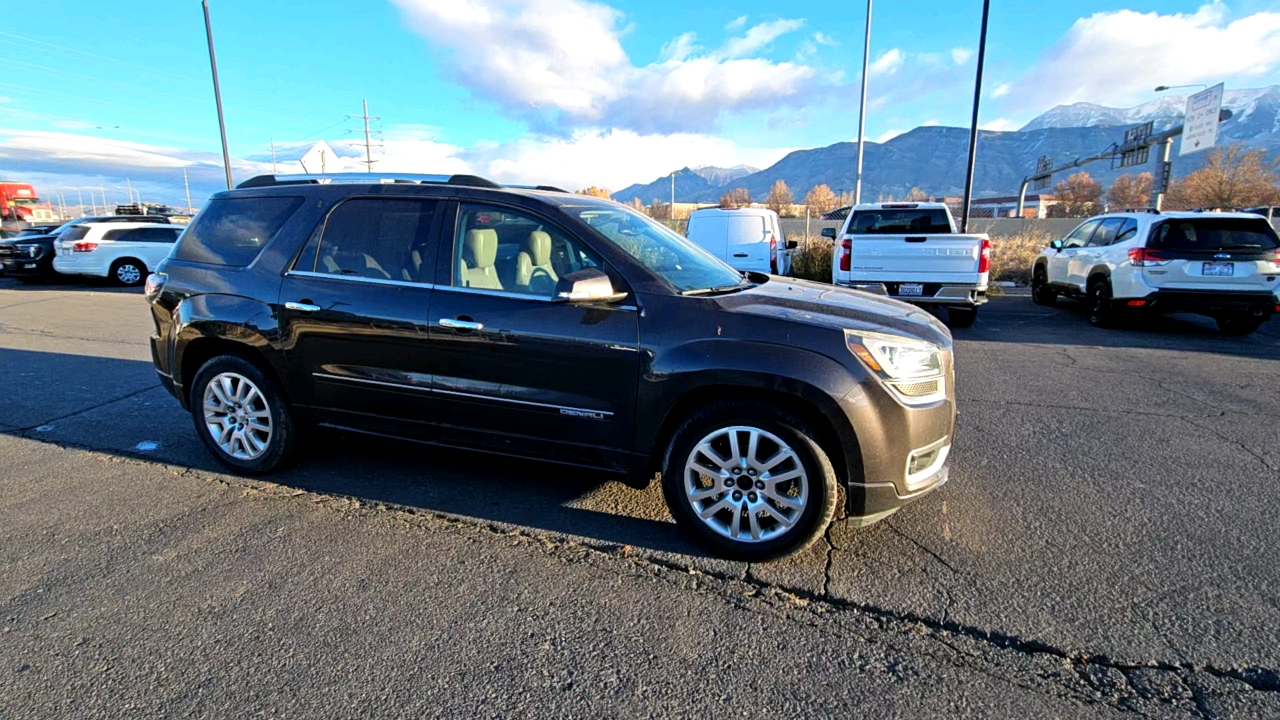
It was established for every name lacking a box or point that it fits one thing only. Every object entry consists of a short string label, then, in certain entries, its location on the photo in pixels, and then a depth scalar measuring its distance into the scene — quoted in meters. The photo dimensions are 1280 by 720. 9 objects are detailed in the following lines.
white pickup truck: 8.92
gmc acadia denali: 3.00
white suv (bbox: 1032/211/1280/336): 8.55
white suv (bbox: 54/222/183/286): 16.02
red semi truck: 43.62
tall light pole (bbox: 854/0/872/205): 21.14
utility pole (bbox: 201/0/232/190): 20.70
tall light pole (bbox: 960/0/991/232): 15.08
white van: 11.73
